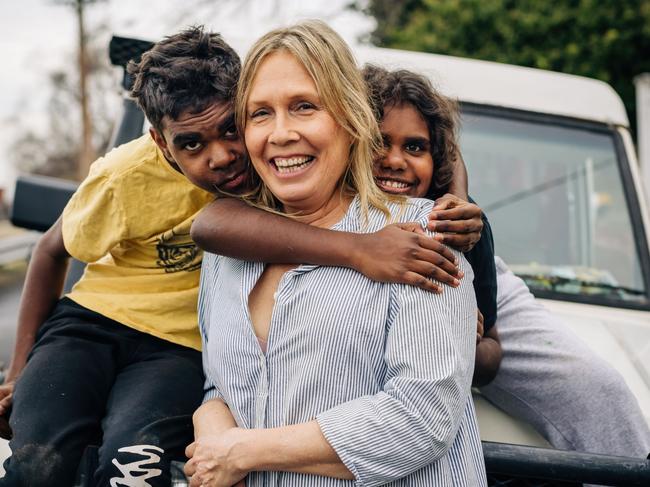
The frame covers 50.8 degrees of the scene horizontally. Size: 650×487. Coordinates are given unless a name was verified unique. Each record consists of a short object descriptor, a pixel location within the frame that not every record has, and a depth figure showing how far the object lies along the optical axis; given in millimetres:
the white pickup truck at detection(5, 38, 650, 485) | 2811
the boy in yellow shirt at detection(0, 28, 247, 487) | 1796
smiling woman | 1455
